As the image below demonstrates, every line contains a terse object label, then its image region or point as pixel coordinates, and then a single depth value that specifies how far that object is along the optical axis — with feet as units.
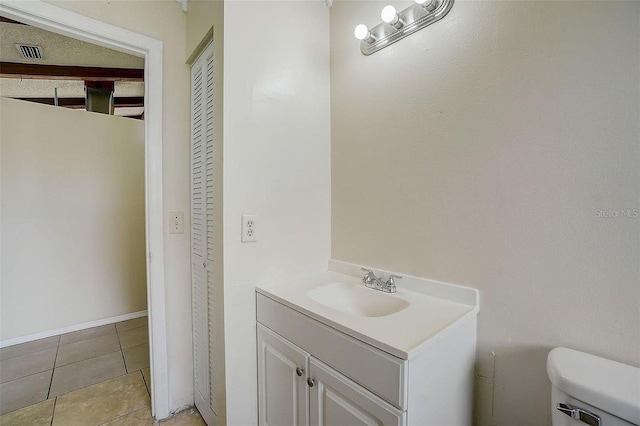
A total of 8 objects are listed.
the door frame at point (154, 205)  4.87
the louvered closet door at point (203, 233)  4.58
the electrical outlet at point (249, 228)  4.12
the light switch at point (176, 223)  5.26
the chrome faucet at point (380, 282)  4.06
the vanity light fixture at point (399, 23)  3.69
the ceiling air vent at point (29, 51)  6.54
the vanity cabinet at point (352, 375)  2.53
